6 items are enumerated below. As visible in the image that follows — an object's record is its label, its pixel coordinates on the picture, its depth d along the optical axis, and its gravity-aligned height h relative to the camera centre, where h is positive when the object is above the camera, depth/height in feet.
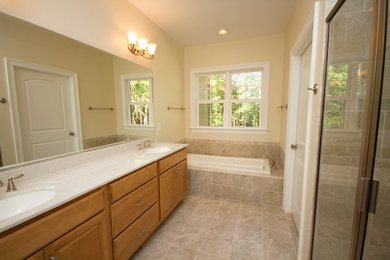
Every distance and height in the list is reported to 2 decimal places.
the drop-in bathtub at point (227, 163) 8.34 -2.75
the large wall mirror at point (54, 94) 3.33 +0.61
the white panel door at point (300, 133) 5.34 -0.64
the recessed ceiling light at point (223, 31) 8.25 +4.48
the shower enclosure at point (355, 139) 2.44 -0.43
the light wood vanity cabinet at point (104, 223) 2.36 -2.14
